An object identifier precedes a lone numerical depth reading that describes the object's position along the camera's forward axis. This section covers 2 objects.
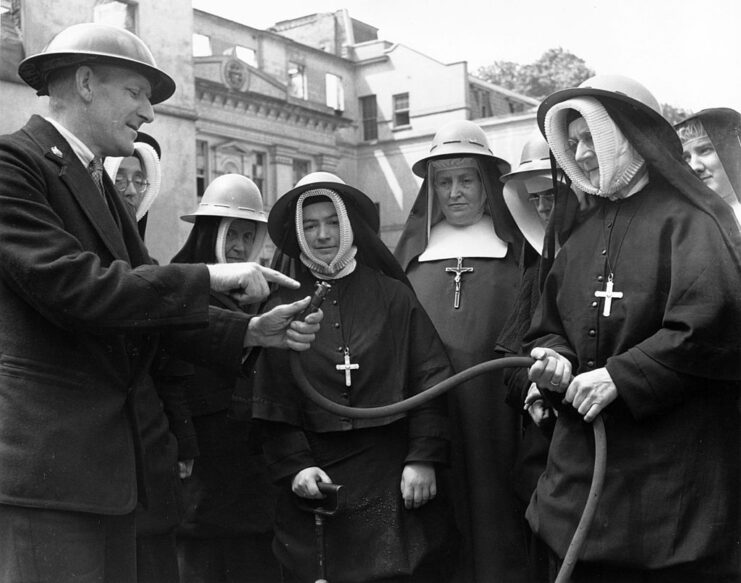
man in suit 2.93
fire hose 3.15
